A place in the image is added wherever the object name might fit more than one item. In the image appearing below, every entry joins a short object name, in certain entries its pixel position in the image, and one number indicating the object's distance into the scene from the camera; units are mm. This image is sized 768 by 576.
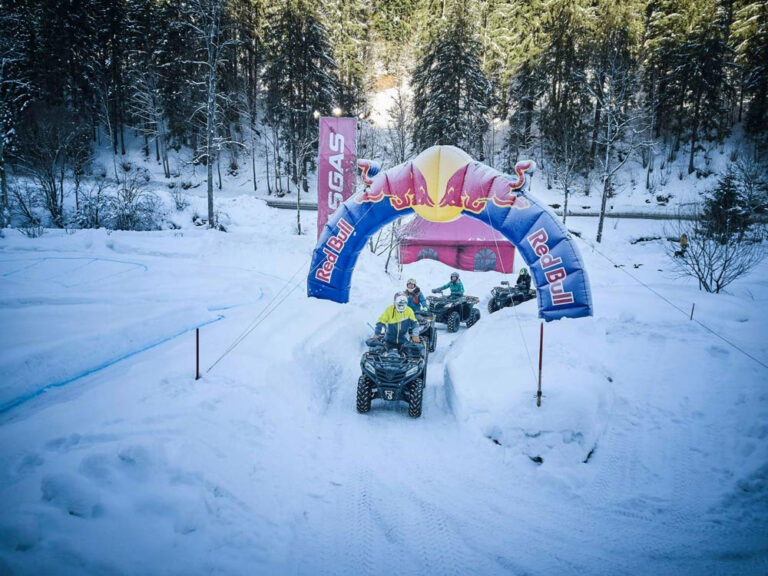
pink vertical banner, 11734
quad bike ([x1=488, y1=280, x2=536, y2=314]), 12258
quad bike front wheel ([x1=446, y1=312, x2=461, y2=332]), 11164
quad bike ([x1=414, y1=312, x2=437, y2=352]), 9039
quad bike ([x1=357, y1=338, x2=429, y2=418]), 5887
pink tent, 17078
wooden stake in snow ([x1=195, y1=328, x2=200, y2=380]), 5239
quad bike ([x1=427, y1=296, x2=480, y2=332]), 11164
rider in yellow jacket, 7008
